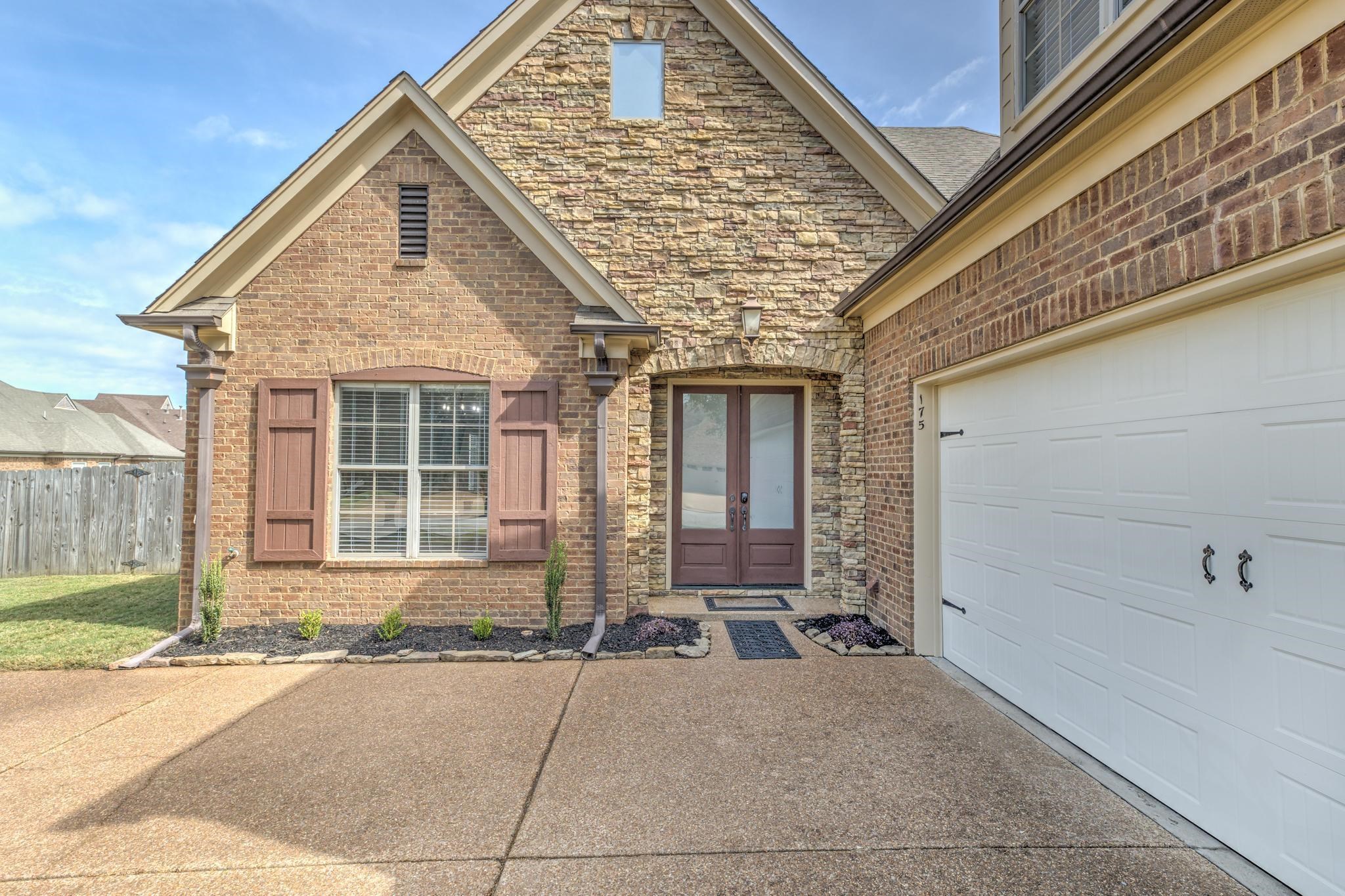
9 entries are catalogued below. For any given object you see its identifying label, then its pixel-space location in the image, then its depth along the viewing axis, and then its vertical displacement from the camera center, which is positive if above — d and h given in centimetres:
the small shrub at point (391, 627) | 557 -152
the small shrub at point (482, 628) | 558 -152
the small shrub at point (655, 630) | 566 -159
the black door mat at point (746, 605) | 682 -162
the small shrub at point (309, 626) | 555 -150
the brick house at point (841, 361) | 242 +83
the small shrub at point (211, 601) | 545 -124
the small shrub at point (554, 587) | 559 -114
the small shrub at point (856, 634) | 559 -162
